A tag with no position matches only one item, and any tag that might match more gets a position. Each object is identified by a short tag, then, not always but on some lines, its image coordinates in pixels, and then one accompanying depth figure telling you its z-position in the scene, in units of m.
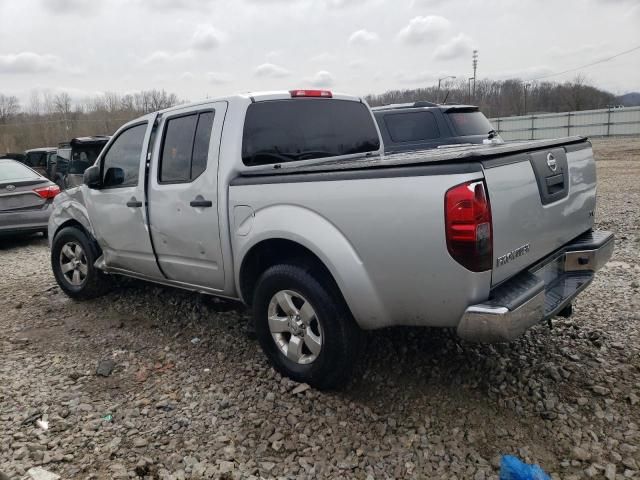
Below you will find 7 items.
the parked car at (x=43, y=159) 16.76
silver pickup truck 2.68
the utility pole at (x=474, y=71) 58.48
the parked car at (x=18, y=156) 18.88
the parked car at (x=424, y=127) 8.64
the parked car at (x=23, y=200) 8.56
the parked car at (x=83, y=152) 12.65
